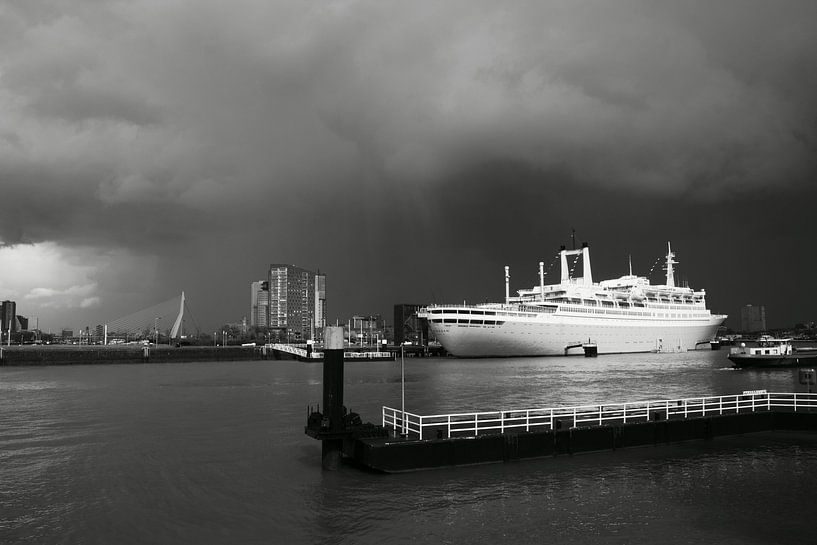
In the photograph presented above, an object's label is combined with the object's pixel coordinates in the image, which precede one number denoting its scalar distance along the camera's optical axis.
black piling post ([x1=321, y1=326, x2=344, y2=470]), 21.31
